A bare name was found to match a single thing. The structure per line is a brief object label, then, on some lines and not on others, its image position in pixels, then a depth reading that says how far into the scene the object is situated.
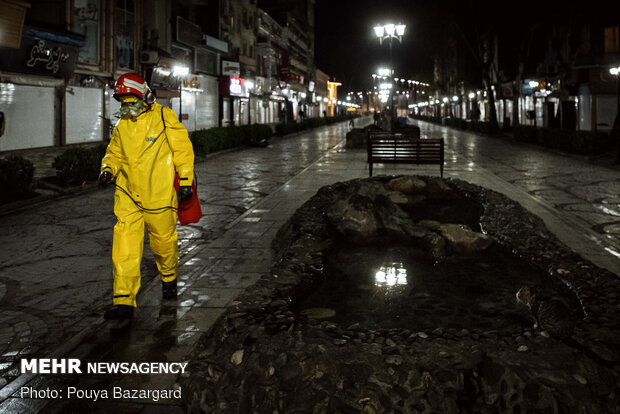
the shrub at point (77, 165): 11.17
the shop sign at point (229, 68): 39.62
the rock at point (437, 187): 8.78
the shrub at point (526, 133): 25.25
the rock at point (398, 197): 8.01
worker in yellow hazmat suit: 4.12
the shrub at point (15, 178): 9.28
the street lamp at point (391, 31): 24.50
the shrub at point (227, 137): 19.86
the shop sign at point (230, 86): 39.84
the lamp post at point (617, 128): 18.90
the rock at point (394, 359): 2.75
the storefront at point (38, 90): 18.33
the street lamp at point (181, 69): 23.80
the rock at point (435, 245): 5.71
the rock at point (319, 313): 4.07
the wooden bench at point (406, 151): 13.00
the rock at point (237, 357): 2.88
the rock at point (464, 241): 5.77
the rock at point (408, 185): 8.76
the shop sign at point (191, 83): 33.31
